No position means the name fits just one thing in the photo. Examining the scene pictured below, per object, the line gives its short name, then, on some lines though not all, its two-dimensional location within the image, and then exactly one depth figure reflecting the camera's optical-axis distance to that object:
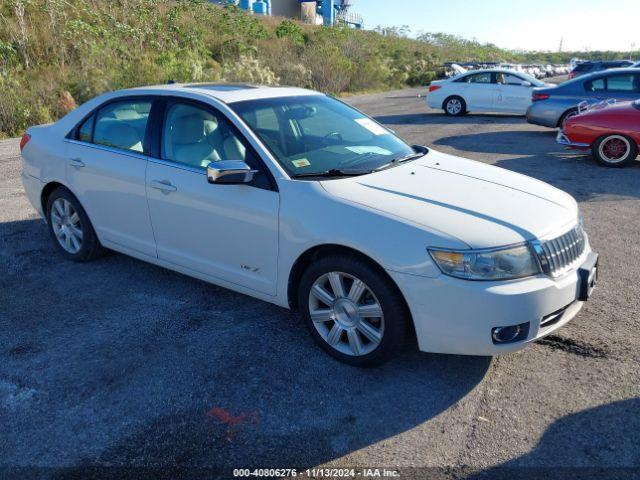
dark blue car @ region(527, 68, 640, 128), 11.70
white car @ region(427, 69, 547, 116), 16.75
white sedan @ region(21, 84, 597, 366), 3.09
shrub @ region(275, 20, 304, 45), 35.38
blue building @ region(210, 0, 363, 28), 54.86
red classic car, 9.17
